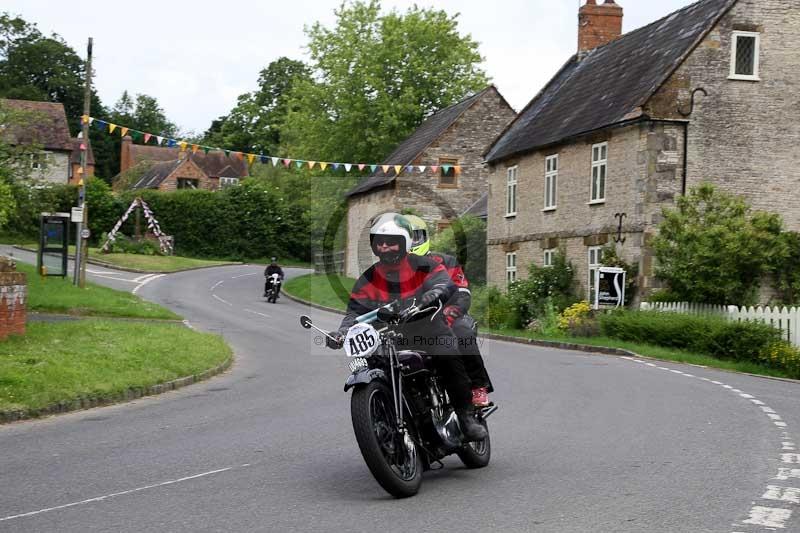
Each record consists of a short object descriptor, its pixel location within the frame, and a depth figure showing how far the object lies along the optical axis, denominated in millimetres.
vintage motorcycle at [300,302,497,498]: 7312
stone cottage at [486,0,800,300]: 30391
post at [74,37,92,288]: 35062
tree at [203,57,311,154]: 95312
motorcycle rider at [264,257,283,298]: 44784
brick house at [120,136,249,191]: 104812
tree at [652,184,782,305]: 25781
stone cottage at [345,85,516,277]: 55219
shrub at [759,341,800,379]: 21750
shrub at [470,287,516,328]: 34125
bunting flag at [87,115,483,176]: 33438
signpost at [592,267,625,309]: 30062
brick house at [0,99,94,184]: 82125
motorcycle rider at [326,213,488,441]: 8055
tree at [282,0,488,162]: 63500
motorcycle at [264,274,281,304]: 44438
